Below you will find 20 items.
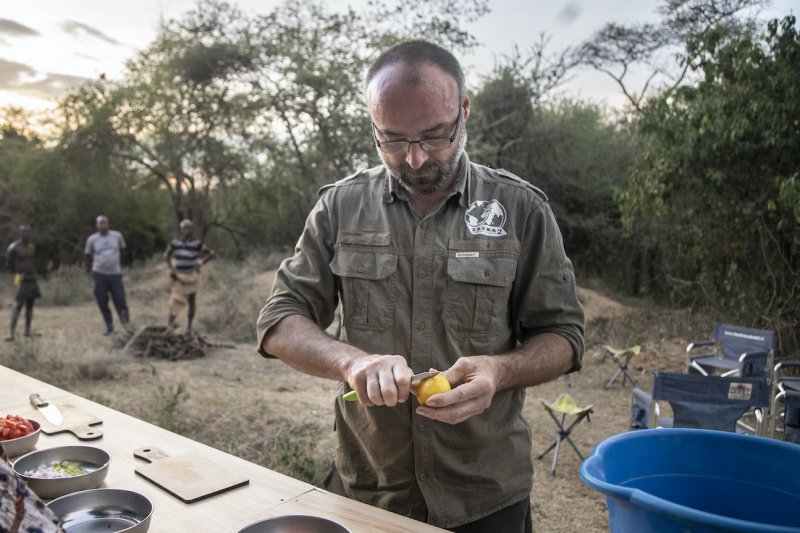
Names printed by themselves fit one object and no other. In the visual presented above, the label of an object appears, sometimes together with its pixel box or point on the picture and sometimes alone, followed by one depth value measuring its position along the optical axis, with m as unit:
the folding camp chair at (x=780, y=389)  4.53
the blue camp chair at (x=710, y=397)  3.98
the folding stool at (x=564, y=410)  4.71
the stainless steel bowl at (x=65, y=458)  1.42
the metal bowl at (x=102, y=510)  1.30
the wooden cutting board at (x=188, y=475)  1.53
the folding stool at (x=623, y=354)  6.69
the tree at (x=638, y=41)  12.63
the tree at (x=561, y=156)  13.22
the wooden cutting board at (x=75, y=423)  1.87
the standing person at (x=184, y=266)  9.66
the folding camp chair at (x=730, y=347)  5.89
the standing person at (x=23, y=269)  9.48
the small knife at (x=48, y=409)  1.96
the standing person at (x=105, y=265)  9.86
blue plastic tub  1.13
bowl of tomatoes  1.64
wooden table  1.40
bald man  1.70
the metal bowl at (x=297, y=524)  1.25
